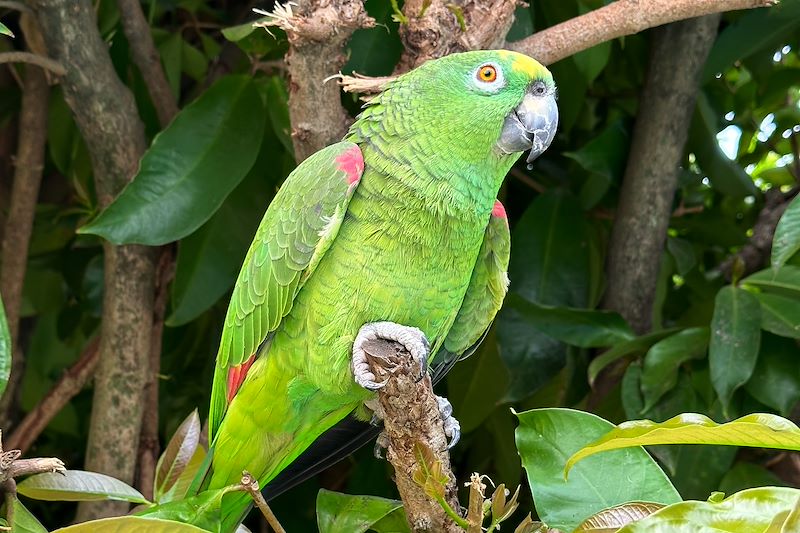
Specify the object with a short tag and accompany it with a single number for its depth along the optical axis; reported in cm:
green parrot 140
